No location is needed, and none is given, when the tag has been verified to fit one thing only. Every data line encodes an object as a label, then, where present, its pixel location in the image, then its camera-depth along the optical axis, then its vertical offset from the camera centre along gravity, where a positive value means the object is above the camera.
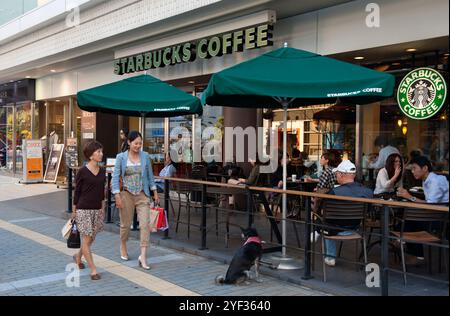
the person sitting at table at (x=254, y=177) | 8.48 -0.54
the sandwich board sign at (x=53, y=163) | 17.62 -0.65
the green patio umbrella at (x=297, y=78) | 5.27 +0.76
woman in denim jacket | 6.41 -0.54
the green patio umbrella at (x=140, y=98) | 7.72 +0.78
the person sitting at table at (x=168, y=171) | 10.58 -0.57
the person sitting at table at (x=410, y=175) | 8.73 -0.50
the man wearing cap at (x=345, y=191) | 5.83 -0.54
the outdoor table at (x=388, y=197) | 7.12 -0.75
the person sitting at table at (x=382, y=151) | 9.14 -0.06
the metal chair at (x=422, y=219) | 5.36 -0.80
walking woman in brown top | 5.78 -0.63
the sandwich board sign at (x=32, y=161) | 17.30 -0.58
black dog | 5.50 -1.32
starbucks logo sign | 7.90 +0.92
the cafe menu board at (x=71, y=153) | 16.77 -0.27
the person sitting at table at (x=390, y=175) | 7.68 -0.44
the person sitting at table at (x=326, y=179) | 7.41 -0.49
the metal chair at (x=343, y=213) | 5.65 -0.77
